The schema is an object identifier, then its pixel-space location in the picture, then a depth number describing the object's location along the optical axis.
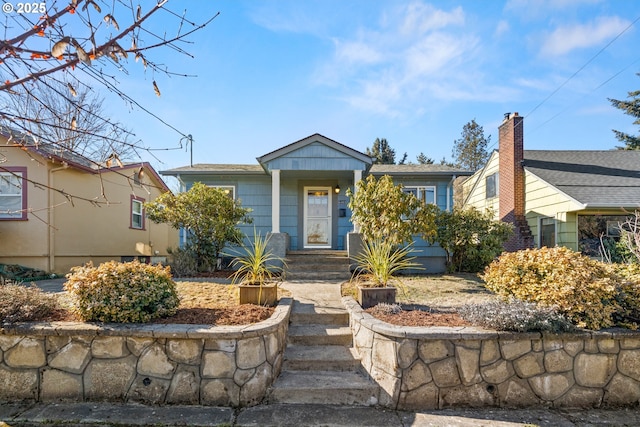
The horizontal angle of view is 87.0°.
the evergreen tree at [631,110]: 21.12
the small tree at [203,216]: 8.18
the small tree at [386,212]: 6.90
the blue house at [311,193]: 9.98
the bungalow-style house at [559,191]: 9.56
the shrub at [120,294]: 3.47
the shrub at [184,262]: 8.09
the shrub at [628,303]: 3.59
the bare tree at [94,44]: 1.75
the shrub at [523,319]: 3.35
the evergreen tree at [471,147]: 31.00
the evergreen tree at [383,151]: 30.09
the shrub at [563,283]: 3.51
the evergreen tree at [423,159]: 32.56
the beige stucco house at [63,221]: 9.23
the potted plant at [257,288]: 4.50
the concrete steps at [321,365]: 3.30
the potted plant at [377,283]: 4.60
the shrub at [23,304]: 3.46
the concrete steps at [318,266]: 7.84
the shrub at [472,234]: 8.27
